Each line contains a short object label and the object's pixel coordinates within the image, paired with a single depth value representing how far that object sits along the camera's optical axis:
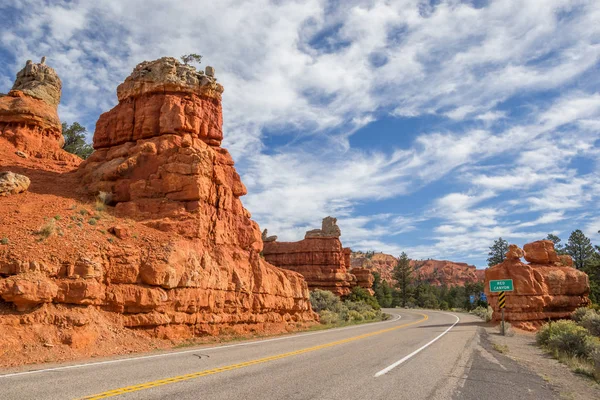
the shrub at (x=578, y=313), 32.17
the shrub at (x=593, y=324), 22.30
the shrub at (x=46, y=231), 15.30
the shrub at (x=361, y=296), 62.40
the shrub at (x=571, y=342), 15.78
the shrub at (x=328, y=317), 33.87
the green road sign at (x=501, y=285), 29.30
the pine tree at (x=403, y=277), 95.12
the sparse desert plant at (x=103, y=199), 20.89
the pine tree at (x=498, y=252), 76.96
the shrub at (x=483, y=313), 38.52
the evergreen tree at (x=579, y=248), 62.00
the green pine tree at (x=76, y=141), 44.77
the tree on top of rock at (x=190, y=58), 30.27
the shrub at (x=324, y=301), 45.47
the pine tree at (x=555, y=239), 67.85
